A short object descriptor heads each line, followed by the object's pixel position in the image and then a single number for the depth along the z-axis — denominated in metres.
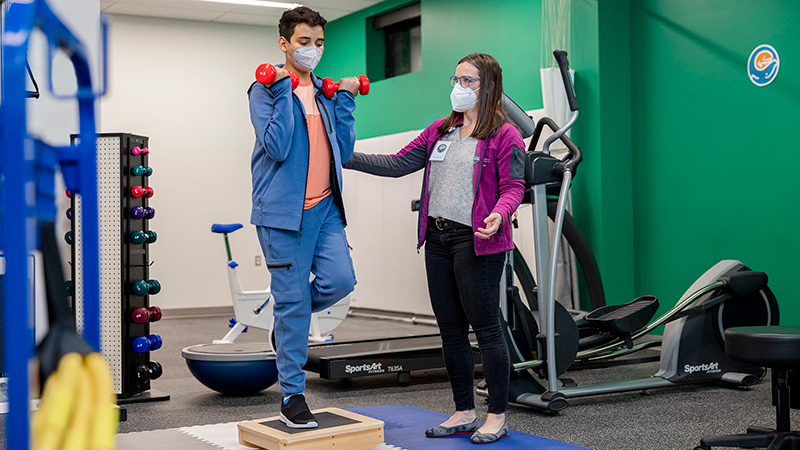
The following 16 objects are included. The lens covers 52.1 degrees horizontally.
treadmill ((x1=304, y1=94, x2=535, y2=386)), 4.24
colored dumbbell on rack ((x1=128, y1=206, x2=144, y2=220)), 4.03
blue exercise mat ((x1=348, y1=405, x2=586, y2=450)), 2.90
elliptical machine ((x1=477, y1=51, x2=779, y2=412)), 3.56
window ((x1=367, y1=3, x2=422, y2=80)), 8.43
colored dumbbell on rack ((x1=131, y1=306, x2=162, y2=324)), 3.99
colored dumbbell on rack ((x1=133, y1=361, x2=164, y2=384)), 4.00
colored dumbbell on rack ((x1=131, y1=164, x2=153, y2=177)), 4.06
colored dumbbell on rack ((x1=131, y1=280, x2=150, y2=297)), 4.02
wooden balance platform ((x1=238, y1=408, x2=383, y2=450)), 2.61
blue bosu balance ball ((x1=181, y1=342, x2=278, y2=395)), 3.97
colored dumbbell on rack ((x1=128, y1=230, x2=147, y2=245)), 4.04
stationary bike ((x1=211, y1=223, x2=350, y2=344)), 6.02
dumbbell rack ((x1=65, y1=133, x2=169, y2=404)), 3.98
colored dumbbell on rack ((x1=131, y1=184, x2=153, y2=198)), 4.04
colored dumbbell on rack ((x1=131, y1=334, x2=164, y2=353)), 3.97
